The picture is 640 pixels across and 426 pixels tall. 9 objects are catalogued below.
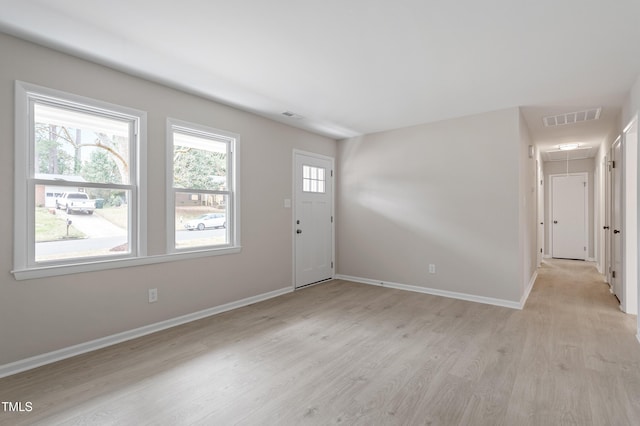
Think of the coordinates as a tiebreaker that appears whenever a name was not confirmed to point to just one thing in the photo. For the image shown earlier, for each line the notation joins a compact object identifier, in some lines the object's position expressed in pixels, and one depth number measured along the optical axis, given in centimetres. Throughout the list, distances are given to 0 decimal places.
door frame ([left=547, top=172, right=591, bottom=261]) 736
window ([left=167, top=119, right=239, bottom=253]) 338
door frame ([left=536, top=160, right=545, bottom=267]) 621
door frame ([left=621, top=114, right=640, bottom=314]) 355
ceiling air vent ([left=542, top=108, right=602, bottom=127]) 400
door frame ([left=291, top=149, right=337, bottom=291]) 480
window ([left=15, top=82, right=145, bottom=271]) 241
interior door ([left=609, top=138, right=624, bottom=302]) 383
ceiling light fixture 588
